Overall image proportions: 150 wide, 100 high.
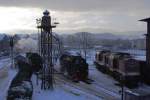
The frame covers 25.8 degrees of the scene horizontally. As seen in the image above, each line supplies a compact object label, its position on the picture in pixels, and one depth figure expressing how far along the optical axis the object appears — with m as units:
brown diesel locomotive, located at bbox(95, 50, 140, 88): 43.53
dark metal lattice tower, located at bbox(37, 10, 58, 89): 42.63
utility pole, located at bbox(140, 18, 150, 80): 49.84
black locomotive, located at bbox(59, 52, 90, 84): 49.75
